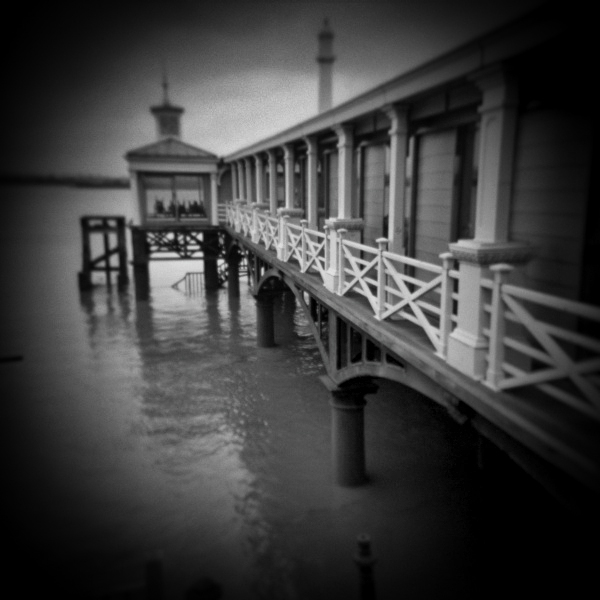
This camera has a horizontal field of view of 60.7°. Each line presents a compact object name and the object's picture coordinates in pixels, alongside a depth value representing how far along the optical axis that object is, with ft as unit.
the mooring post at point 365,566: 20.43
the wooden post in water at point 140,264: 87.62
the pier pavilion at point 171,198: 87.92
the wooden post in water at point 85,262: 105.57
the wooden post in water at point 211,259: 92.99
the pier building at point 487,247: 13.42
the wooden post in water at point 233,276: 90.74
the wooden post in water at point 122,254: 108.78
